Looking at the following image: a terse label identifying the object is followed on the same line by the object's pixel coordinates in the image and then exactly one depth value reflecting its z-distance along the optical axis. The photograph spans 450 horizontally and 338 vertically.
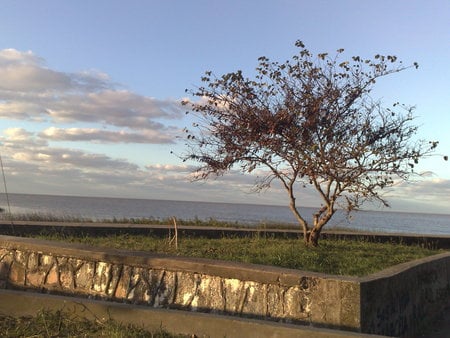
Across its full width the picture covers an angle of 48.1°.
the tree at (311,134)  9.77
